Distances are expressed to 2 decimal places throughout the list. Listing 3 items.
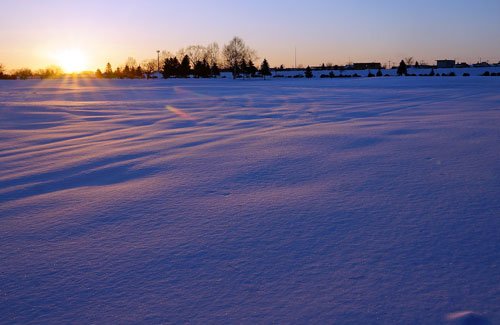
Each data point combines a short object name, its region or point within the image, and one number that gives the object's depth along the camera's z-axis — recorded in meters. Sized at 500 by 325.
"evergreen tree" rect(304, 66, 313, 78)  49.44
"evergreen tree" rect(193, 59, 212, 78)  58.03
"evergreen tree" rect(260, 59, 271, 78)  57.81
